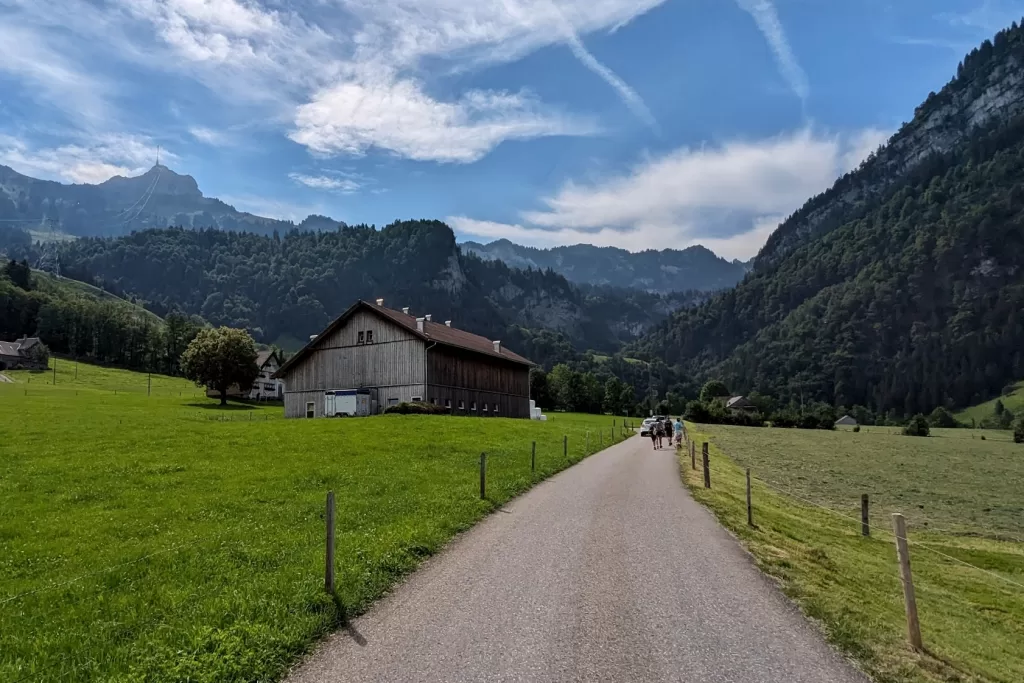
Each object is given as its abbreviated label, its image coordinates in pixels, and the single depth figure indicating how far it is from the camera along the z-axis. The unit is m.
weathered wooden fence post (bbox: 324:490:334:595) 8.29
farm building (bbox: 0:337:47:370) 104.81
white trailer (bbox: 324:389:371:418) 50.81
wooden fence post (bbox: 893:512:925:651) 7.67
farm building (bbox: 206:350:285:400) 108.21
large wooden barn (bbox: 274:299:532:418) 50.47
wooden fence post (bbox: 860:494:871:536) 20.33
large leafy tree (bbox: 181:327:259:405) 76.44
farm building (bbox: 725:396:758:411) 172.93
